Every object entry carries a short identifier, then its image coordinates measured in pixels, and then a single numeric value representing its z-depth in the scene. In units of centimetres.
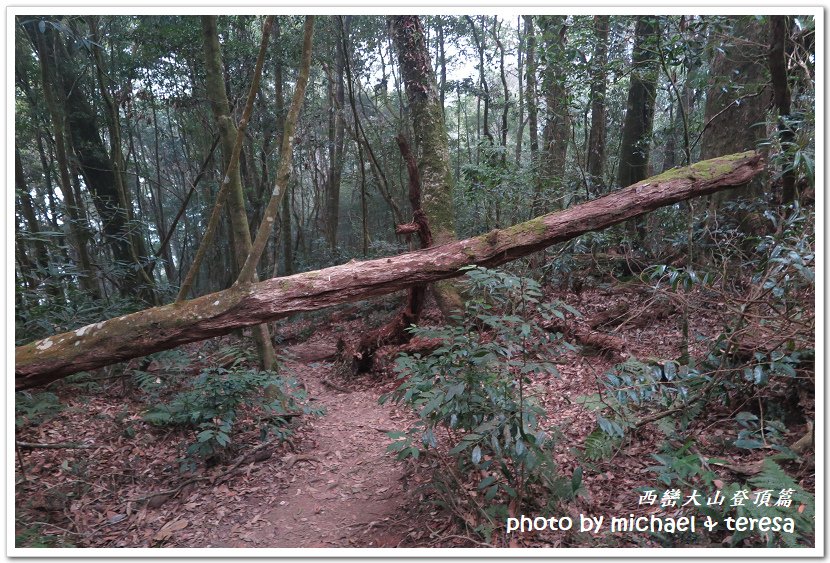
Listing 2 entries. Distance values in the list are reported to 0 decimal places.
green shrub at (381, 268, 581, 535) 234
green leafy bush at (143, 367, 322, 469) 378
